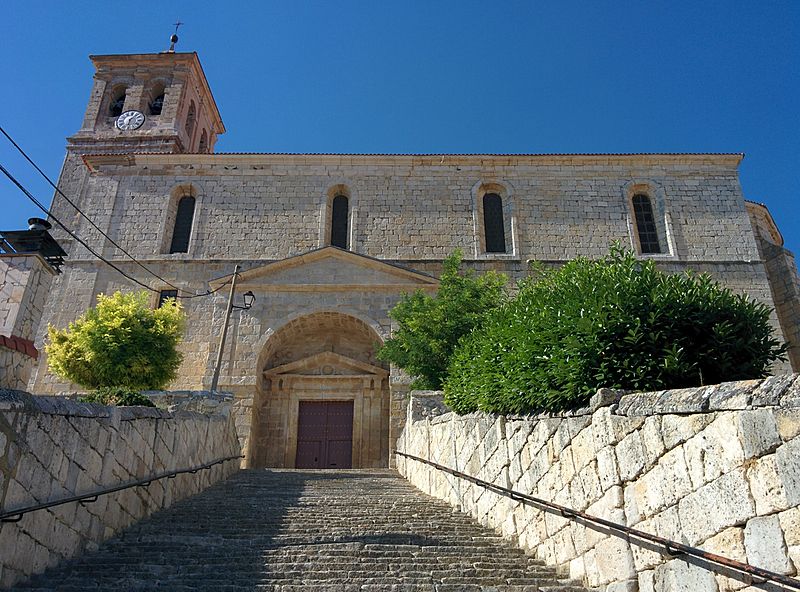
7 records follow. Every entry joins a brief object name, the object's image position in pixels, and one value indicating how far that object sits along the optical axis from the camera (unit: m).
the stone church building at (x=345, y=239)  16.45
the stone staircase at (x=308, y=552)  4.82
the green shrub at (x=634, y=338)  5.00
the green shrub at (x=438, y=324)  12.34
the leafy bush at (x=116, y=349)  12.71
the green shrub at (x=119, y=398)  8.79
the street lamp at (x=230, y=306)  12.91
